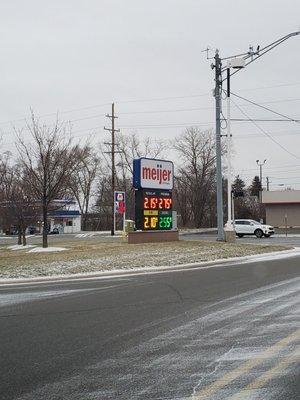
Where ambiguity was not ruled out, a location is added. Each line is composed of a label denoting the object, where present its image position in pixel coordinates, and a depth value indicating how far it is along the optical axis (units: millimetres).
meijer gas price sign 26047
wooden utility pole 51969
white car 44688
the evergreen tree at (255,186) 113756
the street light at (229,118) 26047
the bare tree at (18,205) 36219
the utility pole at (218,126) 27325
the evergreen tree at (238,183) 113406
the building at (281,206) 66312
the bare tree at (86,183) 92225
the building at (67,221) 81000
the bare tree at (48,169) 26531
